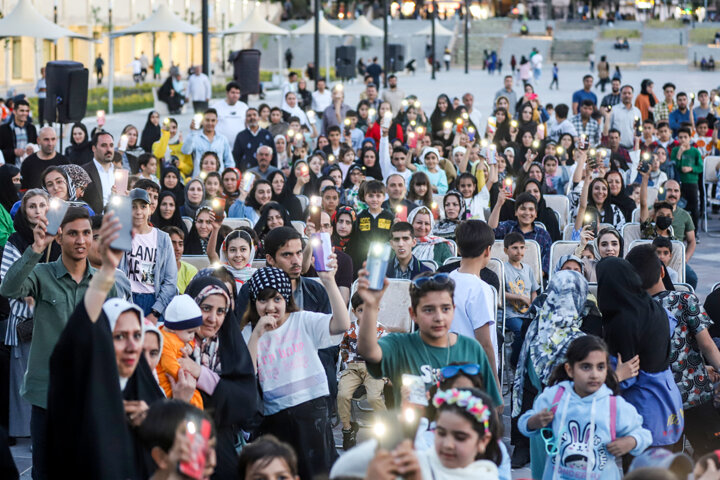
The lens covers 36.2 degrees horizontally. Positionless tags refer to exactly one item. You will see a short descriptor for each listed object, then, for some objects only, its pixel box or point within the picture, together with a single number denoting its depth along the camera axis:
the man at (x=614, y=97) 19.58
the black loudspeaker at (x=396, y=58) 42.41
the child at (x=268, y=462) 4.13
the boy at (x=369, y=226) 9.92
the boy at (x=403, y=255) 8.54
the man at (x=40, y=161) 11.42
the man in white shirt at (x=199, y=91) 24.19
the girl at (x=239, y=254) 7.91
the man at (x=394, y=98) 22.33
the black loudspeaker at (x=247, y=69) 21.00
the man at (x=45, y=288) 5.75
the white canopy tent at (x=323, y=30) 40.06
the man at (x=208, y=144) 13.73
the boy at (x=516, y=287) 8.88
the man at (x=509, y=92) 22.22
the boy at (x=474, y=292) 6.06
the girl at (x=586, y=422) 5.34
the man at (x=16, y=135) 15.70
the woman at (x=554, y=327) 6.37
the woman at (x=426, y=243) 9.66
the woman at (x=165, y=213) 9.59
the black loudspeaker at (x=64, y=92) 14.55
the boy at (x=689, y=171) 15.79
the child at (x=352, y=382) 7.82
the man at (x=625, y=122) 17.62
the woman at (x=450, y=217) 10.70
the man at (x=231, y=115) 16.02
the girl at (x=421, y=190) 11.70
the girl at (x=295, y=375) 5.66
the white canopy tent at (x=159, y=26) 30.66
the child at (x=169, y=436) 3.91
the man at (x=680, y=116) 19.06
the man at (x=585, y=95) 19.75
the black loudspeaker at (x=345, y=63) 31.38
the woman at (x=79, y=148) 13.31
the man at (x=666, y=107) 19.78
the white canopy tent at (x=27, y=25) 24.47
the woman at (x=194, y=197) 10.95
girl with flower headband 4.12
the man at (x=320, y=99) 23.92
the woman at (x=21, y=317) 7.14
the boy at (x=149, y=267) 7.89
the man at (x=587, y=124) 17.62
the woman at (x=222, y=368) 5.12
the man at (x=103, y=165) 11.28
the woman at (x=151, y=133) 17.31
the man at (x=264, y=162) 12.89
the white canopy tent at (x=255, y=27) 36.62
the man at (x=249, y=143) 14.68
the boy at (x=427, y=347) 4.99
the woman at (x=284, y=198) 11.80
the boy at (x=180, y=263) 8.28
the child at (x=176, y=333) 5.11
